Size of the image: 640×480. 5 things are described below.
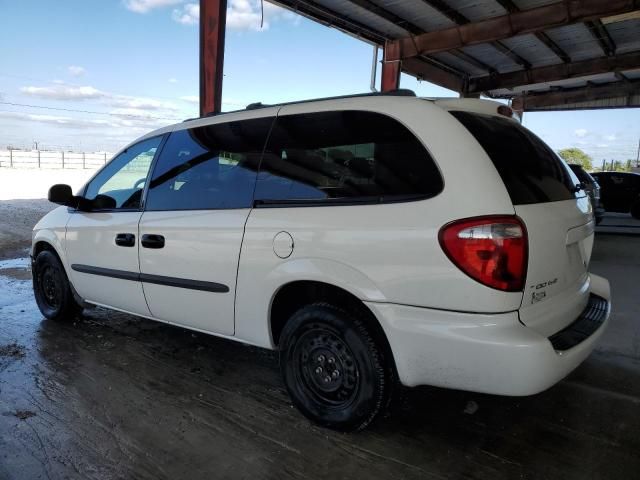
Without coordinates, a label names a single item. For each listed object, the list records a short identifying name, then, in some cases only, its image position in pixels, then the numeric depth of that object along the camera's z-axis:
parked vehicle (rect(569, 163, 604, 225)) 9.24
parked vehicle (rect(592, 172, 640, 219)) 14.79
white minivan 2.09
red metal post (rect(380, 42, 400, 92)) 12.53
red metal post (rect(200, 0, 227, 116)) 8.30
